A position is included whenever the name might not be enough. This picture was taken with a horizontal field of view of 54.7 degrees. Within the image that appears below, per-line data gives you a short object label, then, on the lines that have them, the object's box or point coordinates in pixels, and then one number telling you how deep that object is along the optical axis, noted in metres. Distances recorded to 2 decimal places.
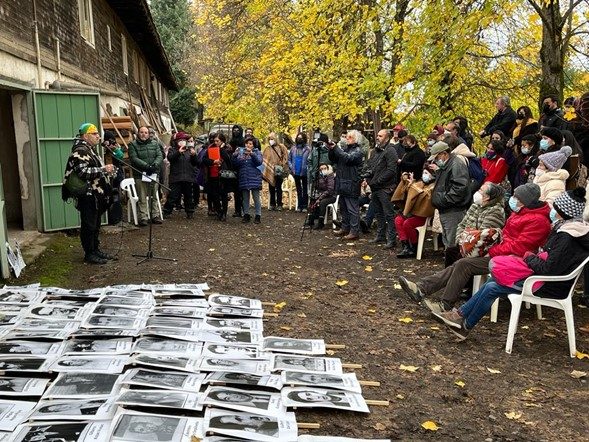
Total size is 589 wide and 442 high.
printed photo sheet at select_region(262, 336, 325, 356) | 4.97
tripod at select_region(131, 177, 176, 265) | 8.57
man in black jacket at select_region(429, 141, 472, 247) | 7.53
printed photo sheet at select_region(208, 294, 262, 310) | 6.21
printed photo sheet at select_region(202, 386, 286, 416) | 3.75
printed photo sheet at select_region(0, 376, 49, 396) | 3.89
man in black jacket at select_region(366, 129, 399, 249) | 9.54
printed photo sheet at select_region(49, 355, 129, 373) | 4.29
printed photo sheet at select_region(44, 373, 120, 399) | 3.88
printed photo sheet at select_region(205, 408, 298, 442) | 3.42
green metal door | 9.53
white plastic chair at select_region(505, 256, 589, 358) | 5.06
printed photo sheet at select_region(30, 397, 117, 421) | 3.53
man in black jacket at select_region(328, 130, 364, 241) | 10.11
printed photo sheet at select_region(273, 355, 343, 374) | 4.55
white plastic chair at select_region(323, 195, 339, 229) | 11.78
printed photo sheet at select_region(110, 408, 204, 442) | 3.31
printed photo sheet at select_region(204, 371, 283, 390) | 4.16
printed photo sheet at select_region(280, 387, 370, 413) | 3.94
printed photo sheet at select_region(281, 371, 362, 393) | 4.25
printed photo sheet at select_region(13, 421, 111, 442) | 3.27
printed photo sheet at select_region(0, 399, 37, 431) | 3.42
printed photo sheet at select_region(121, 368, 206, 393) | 4.04
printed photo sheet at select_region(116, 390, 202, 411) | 3.75
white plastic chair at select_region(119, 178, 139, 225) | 11.39
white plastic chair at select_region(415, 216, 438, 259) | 8.85
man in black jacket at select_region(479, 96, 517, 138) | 9.51
